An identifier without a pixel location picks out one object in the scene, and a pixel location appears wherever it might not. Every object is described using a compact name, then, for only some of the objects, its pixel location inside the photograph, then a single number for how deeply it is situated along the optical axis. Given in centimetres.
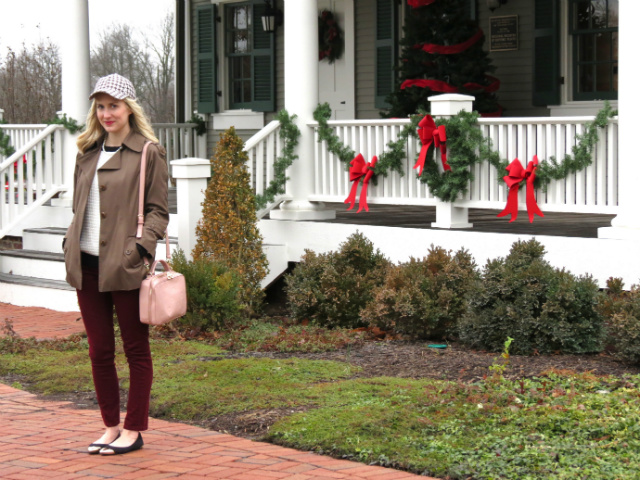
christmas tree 1188
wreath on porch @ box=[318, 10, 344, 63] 1439
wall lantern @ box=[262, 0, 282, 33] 1499
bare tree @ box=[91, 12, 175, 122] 4216
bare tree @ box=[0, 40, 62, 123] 2462
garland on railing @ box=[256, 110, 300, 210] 999
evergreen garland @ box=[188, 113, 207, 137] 1611
